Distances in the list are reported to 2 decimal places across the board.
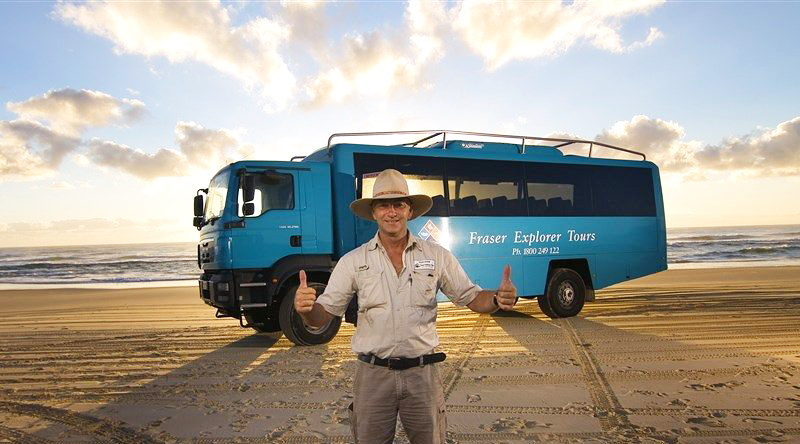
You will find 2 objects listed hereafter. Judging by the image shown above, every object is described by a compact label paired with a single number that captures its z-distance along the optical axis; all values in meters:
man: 2.72
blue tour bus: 8.41
